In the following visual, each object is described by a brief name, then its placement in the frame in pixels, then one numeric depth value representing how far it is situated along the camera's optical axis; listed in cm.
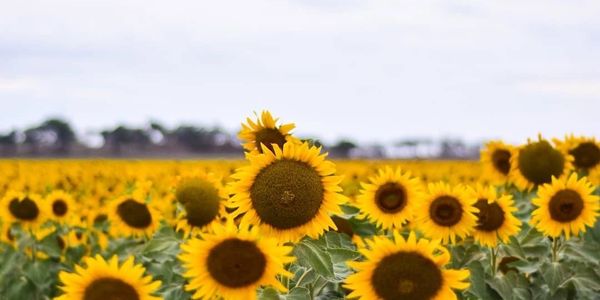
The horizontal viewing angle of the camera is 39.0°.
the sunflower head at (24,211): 766
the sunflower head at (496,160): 737
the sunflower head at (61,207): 807
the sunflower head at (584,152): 743
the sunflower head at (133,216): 664
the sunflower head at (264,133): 392
